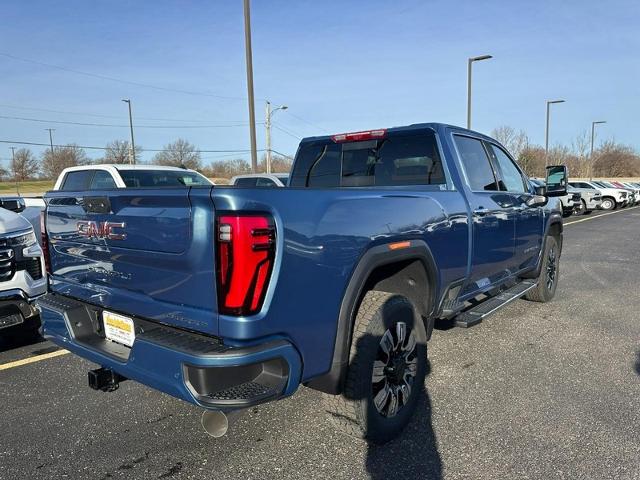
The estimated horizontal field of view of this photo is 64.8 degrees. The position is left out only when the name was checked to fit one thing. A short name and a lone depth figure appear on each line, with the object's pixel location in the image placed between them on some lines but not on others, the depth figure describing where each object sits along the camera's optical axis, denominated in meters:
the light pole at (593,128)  51.81
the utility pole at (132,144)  36.33
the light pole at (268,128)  33.95
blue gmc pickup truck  2.19
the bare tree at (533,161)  49.12
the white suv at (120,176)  8.99
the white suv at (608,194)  27.05
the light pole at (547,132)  34.41
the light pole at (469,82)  21.61
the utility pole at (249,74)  13.65
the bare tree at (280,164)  53.42
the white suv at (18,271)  4.41
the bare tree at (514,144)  52.22
